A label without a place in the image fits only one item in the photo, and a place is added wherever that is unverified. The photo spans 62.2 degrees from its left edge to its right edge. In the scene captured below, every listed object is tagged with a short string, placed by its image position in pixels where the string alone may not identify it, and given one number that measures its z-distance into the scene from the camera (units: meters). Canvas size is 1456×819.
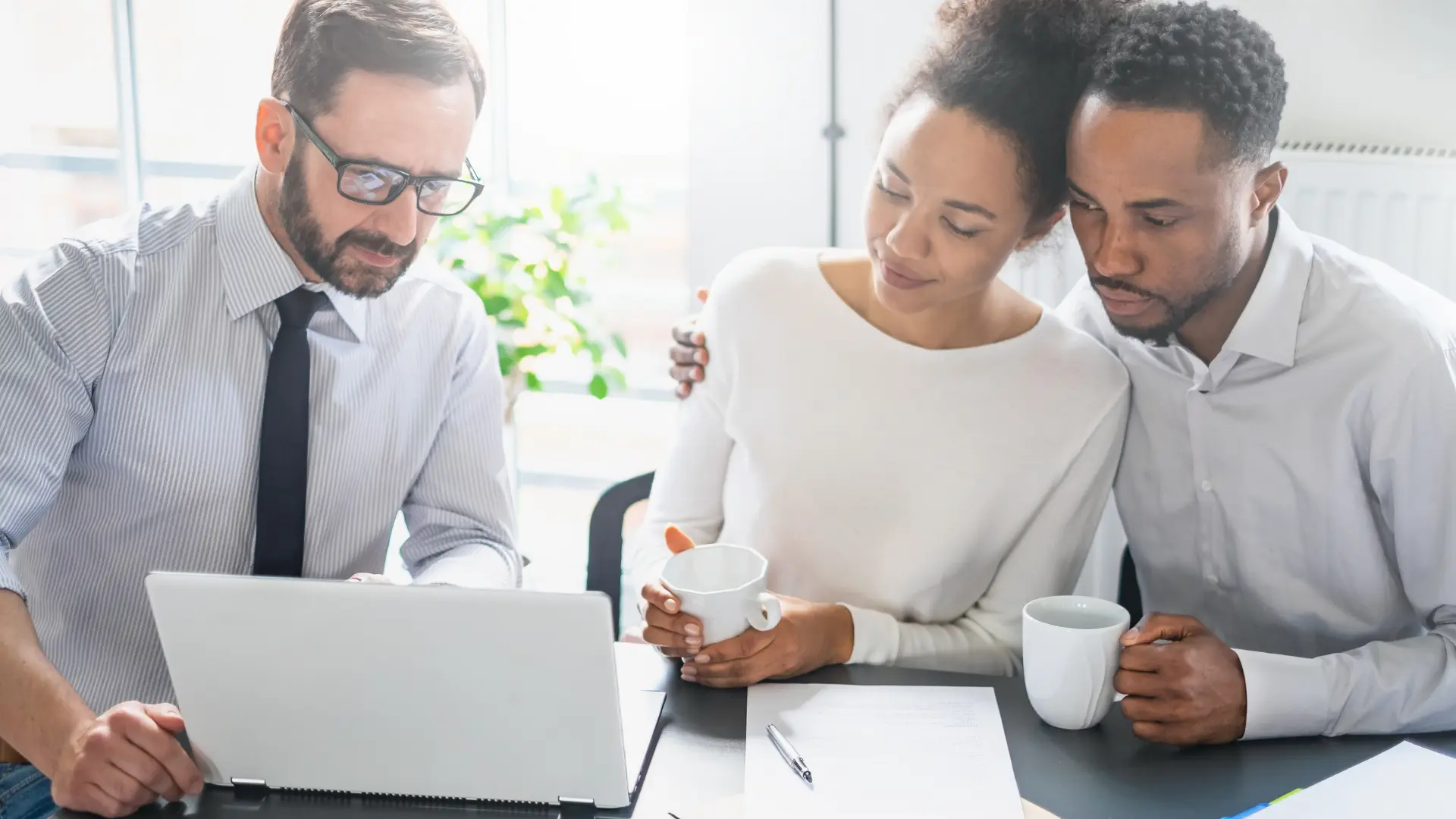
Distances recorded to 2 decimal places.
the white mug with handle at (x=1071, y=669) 1.05
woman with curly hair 1.33
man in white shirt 1.12
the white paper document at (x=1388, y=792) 0.92
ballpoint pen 0.98
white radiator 2.05
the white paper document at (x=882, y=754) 0.95
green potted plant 2.52
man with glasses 1.36
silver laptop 0.89
